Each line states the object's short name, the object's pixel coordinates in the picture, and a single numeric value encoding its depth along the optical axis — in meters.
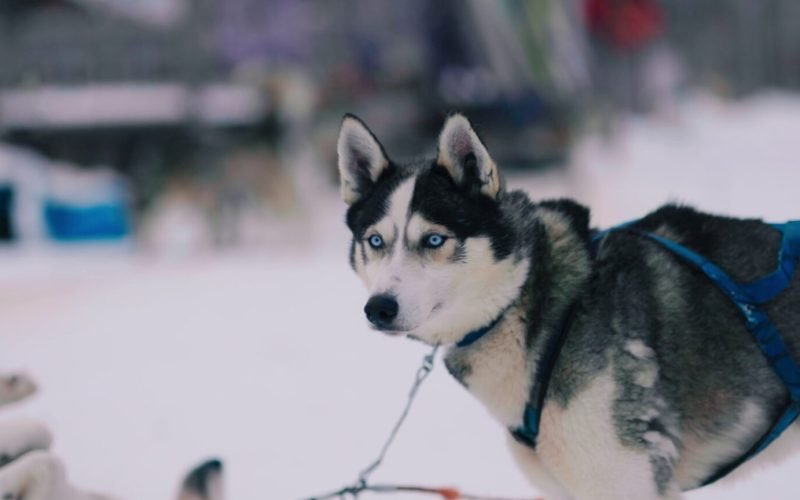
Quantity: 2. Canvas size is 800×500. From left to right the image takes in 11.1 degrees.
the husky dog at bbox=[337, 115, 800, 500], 4.58
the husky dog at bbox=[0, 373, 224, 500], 4.81
